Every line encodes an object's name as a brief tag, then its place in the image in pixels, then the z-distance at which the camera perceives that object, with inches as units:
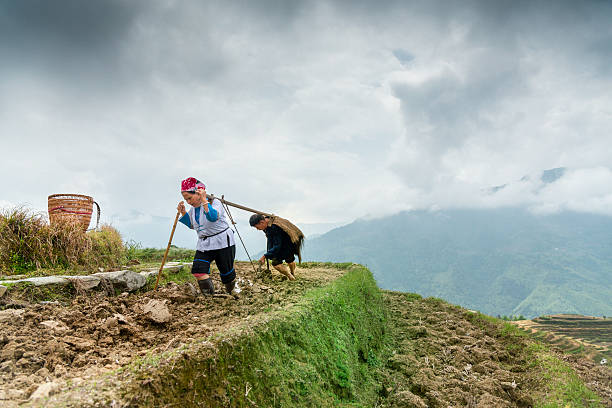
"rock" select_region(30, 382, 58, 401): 74.4
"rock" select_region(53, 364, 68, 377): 91.4
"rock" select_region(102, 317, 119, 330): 126.1
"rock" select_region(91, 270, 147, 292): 190.5
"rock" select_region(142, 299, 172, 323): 136.6
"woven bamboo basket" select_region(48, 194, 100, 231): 280.5
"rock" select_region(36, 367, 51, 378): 90.3
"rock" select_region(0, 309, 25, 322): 128.3
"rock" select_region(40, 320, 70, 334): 121.8
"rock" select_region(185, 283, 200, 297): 189.4
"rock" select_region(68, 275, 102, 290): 175.5
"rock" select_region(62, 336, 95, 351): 110.3
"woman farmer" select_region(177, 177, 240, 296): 192.5
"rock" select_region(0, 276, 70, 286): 165.2
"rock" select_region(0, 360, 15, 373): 93.6
